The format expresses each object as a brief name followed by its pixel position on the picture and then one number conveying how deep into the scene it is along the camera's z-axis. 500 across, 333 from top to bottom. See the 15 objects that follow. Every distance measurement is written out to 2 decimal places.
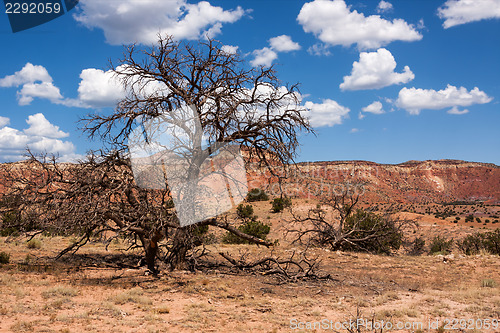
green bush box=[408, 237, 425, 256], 21.69
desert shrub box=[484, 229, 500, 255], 19.07
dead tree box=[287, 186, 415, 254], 17.56
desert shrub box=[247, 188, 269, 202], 41.31
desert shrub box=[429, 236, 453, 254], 22.24
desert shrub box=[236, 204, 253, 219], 31.52
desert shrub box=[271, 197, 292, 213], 33.53
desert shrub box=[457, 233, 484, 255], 20.88
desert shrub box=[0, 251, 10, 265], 11.41
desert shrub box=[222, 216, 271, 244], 22.06
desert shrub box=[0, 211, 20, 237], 10.74
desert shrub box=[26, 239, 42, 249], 15.17
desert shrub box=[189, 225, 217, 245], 10.01
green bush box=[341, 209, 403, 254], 17.77
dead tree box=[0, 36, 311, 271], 9.82
